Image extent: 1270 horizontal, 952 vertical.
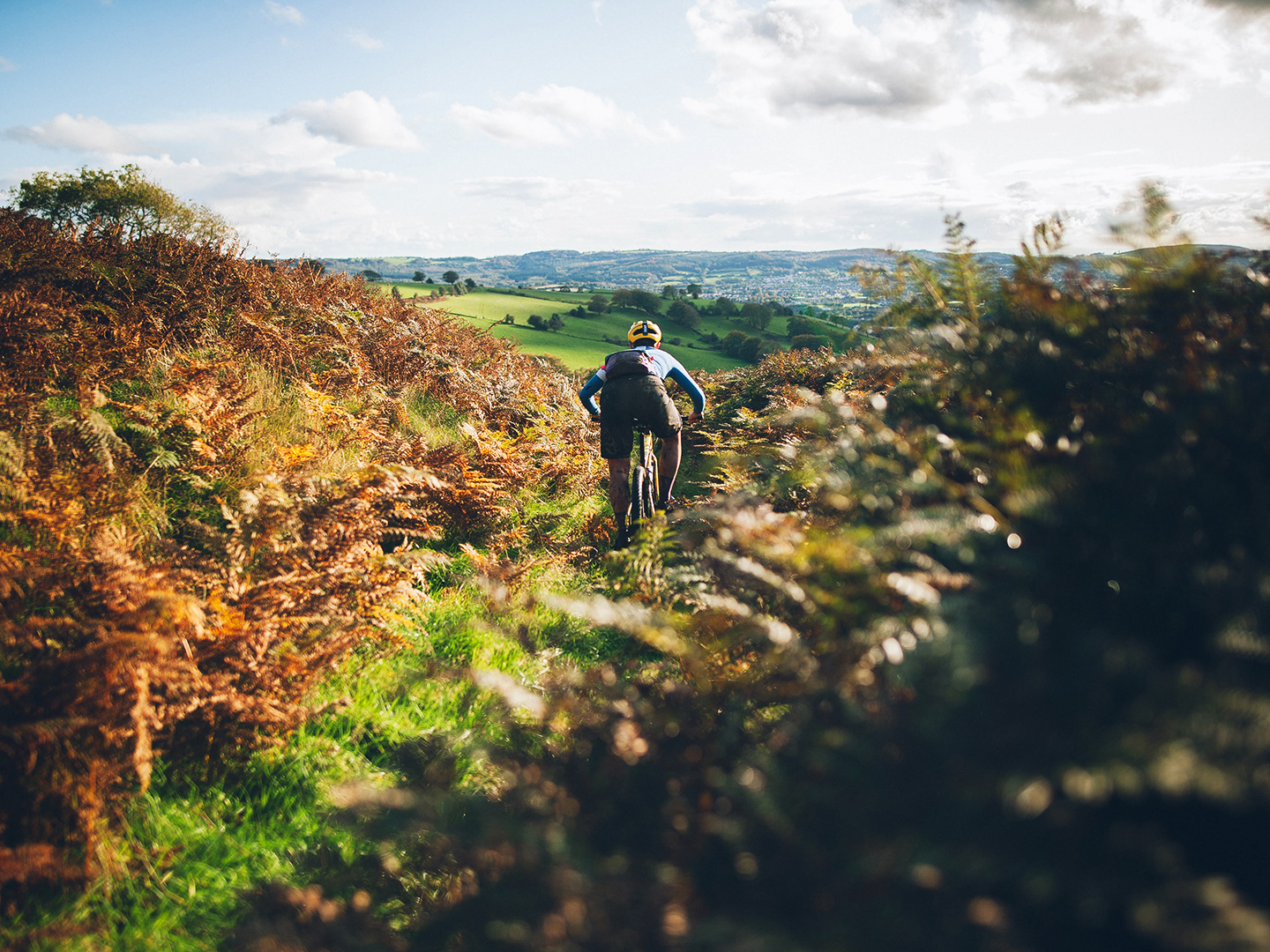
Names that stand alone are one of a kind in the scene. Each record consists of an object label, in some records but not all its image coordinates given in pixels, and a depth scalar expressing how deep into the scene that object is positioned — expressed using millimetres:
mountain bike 6242
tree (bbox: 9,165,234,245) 41281
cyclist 6375
